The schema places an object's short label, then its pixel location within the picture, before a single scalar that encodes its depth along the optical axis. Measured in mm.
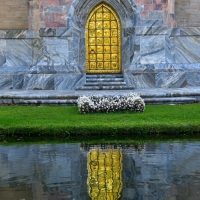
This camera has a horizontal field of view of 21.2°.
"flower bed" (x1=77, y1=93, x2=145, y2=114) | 13336
